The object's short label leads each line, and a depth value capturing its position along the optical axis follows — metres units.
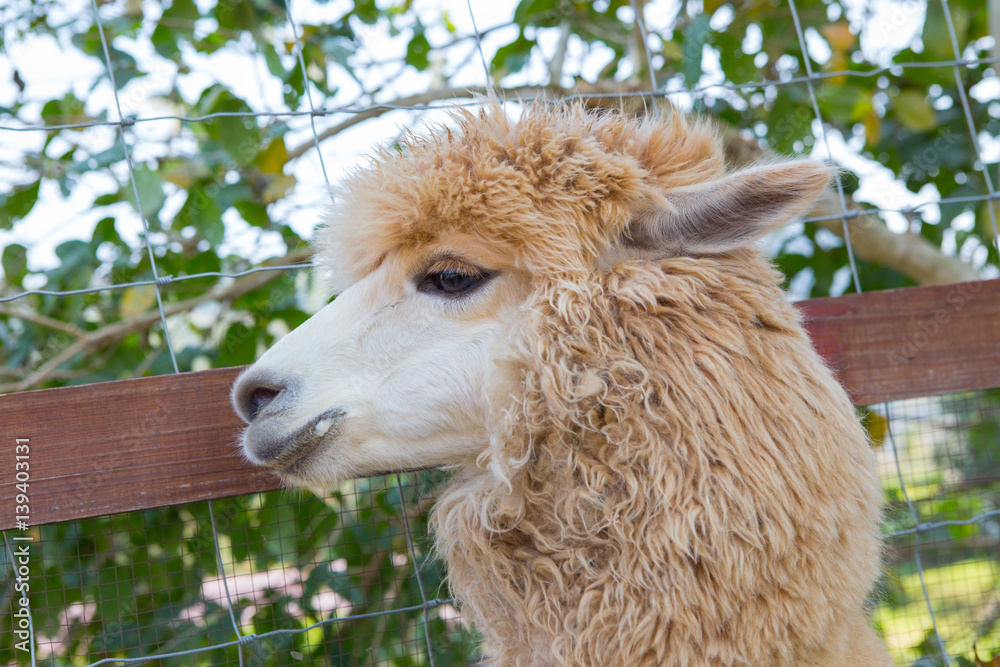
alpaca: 1.40
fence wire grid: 2.27
